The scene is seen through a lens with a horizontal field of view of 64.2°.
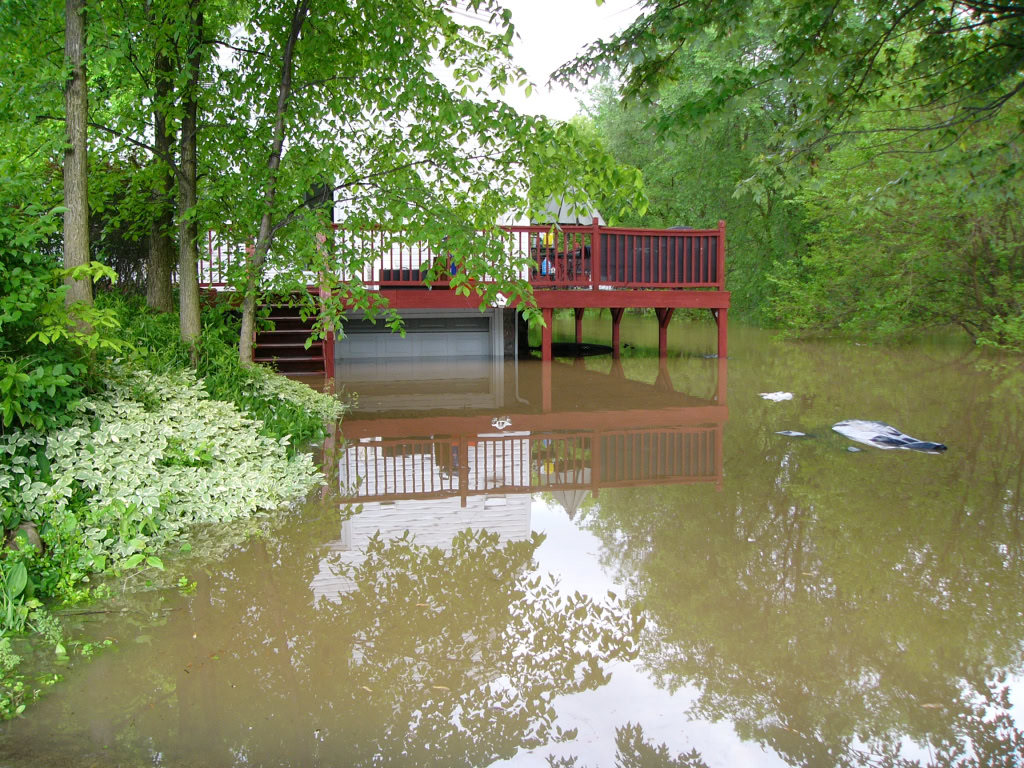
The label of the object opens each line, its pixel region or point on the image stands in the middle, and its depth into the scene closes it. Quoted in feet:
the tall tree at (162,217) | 30.35
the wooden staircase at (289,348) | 39.22
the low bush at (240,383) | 23.84
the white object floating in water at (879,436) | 24.20
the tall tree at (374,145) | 22.95
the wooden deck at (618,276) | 42.04
